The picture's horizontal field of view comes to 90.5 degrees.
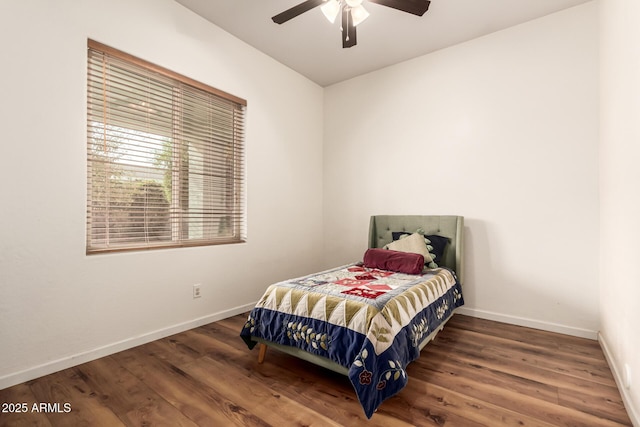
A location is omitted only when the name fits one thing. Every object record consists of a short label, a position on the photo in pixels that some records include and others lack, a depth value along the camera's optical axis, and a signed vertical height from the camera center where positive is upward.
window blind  2.37 +0.47
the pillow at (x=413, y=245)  3.11 -0.33
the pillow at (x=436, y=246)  3.17 -0.33
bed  1.73 -0.69
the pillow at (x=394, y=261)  2.87 -0.45
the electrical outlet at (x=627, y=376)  1.71 -0.89
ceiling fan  2.14 +1.44
